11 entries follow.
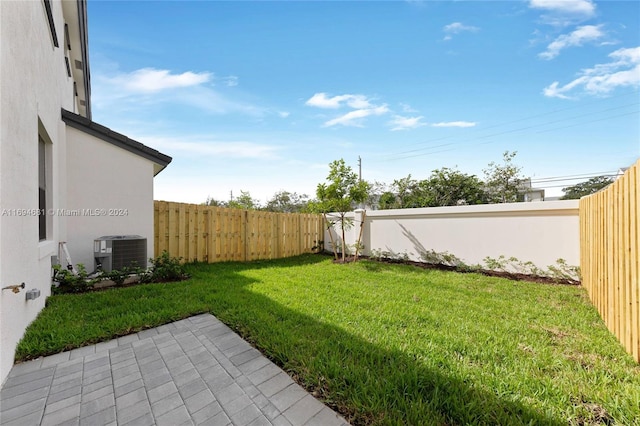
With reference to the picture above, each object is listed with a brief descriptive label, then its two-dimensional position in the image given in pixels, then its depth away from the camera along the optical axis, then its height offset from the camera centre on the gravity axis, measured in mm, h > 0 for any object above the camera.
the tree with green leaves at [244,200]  21303 +1091
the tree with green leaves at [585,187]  20309 +1932
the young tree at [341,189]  8031 +723
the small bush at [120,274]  4664 -1147
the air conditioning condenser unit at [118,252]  4824 -750
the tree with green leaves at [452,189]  15898 +1413
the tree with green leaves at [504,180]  15280 +1871
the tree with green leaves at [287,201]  27359 +1245
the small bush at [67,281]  4207 -1133
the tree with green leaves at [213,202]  28997 +1316
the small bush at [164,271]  5195 -1217
